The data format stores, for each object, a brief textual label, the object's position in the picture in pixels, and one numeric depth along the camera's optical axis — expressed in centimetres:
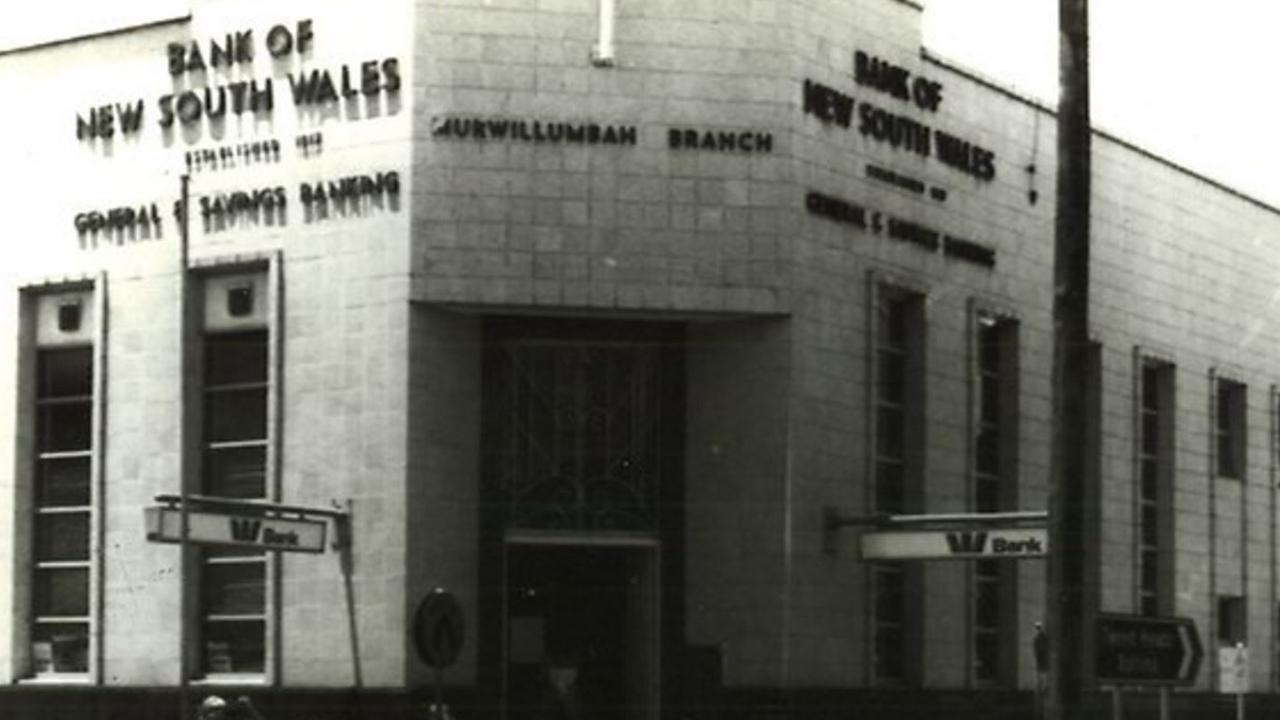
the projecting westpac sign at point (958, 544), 3177
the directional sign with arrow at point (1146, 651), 2125
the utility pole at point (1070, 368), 2014
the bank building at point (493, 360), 3231
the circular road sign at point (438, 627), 2838
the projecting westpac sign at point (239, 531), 2891
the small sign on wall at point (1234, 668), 3416
